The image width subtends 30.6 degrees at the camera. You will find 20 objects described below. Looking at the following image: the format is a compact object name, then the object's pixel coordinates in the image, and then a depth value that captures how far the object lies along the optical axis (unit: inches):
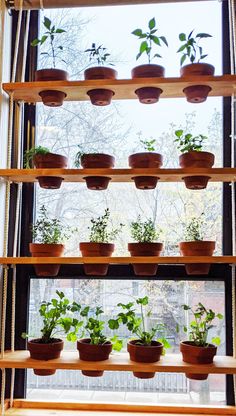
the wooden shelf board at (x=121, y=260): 67.7
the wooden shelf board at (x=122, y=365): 65.1
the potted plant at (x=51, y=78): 73.4
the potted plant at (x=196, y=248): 69.3
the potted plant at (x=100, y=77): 72.9
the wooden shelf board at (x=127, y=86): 69.9
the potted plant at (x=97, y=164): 72.0
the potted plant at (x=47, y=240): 71.8
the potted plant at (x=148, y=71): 71.8
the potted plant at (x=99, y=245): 70.9
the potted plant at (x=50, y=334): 68.6
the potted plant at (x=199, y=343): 66.9
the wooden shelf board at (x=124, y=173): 69.3
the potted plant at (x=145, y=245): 70.3
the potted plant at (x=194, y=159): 70.6
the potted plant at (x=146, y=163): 71.4
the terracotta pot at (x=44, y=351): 68.5
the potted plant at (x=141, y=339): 67.4
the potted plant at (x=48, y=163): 72.7
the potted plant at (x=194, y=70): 71.2
